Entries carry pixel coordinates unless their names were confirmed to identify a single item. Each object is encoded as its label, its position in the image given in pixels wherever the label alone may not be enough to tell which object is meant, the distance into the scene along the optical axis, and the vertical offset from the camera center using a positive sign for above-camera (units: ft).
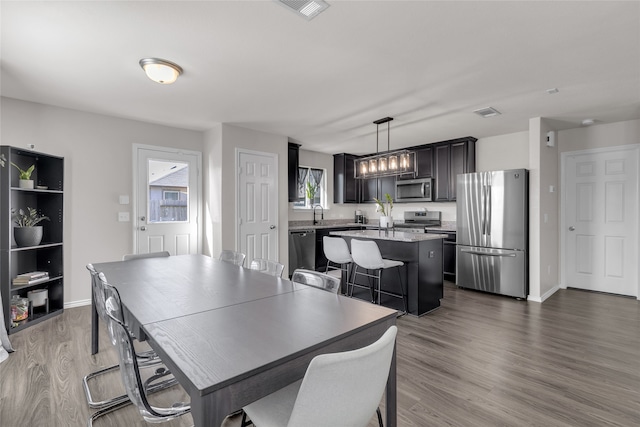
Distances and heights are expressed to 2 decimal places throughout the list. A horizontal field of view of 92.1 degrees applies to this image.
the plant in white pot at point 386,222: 13.55 -0.51
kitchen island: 11.71 -2.15
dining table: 3.01 -1.56
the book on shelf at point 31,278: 10.48 -2.27
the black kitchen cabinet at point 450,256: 17.20 -2.59
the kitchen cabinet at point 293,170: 18.45 +2.47
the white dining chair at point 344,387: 2.85 -1.74
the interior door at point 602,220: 14.20 -0.54
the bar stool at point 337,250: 12.95 -1.66
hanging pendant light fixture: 12.96 +2.06
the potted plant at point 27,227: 10.52 -0.49
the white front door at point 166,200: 14.19 +0.59
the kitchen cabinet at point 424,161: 19.06 +3.07
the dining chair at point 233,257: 9.69 -1.49
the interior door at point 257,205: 15.56 +0.35
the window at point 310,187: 21.47 +1.69
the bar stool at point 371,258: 11.42 -1.81
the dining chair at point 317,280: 6.16 -1.47
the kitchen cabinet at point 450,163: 17.66 +2.74
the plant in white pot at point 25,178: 10.65 +1.25
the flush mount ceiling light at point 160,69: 8.39 +3.98
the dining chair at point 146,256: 9.67 -1.42
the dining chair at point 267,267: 8.11 -1.53
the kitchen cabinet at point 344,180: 22.72 +2.31
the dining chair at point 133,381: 3.87 -2.17
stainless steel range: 19.60 -0.72
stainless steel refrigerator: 14.03 -1.07
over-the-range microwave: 19.16 +1.32
